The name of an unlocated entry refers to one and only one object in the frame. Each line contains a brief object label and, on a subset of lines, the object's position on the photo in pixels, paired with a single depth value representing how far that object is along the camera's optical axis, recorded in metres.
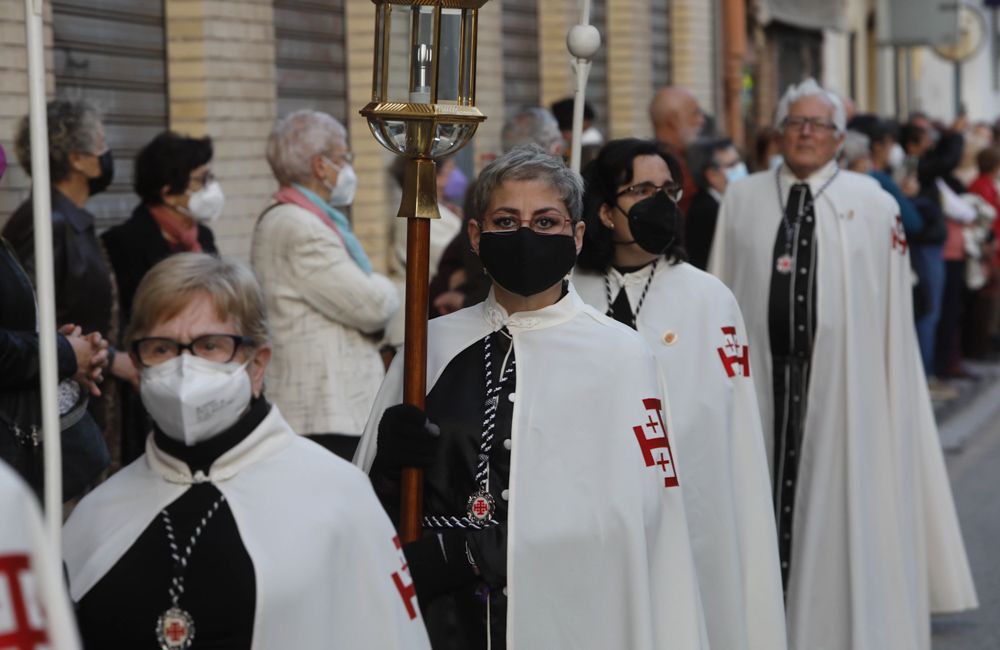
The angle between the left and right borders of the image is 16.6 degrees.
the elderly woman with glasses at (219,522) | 5.95
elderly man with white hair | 12.31
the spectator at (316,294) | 12.30
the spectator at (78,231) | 11.08
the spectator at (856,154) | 20.80
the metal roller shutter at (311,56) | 19.27
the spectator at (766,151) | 22.97
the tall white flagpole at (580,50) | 10.07
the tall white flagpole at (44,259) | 5.95
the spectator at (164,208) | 12.57
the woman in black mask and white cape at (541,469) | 7.72
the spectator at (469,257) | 13.28
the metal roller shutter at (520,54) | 26.17
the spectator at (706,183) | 15.15
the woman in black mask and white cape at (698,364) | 9.25
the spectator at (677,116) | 17.55
